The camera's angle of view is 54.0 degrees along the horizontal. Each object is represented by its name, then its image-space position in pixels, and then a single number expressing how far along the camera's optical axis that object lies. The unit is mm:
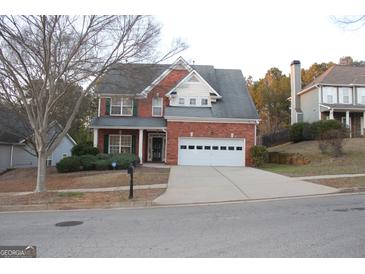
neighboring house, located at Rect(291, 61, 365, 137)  33062
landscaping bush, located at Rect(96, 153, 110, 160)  23266
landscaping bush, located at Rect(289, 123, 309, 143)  32400
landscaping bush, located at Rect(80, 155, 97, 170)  22672
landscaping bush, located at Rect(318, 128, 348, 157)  22375
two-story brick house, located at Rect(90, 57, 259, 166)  25219
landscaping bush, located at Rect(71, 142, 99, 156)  24469
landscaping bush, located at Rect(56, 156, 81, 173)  22406
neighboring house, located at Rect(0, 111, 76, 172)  29391
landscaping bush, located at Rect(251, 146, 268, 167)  24344
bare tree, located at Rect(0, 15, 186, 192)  13641
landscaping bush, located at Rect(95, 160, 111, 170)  22188
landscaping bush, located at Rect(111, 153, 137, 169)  22344
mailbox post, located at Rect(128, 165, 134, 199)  11906
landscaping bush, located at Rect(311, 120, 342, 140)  28231
